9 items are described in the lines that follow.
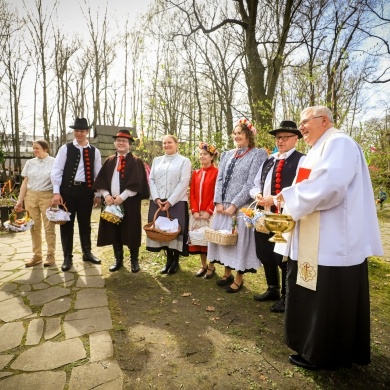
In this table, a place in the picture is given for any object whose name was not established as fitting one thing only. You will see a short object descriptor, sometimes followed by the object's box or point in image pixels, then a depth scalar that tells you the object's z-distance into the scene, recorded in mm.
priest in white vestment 2240
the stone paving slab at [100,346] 2586
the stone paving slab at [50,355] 2478
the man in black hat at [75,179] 4797
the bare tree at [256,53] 7828
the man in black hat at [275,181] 3352
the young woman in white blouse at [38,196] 4938
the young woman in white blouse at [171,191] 4598
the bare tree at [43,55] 15922
